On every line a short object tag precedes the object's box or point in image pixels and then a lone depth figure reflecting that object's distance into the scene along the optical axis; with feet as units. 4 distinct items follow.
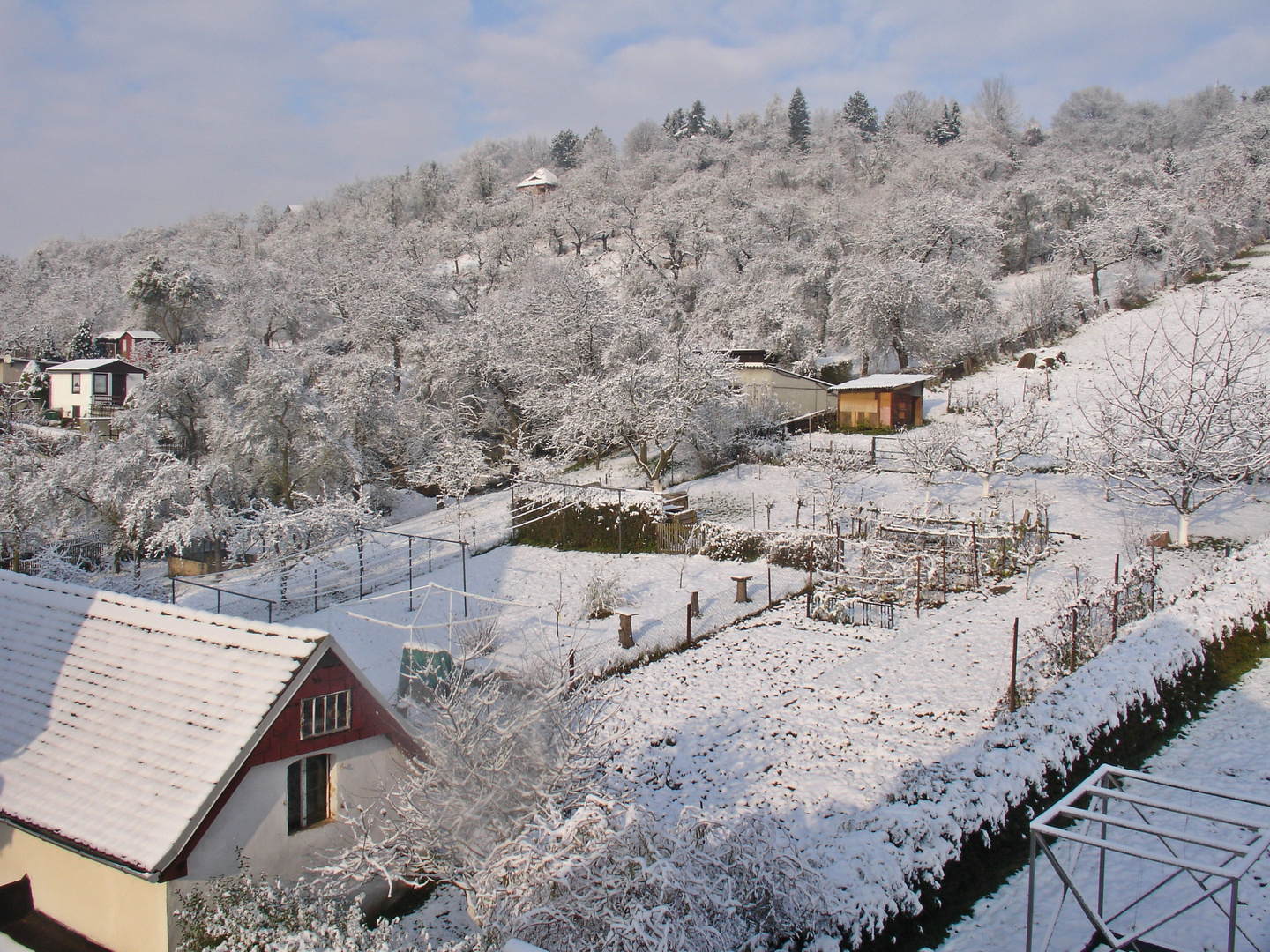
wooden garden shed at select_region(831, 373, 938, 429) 112.06
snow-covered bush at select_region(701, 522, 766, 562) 76.07
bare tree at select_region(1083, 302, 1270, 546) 67.87
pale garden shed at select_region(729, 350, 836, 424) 117.70
